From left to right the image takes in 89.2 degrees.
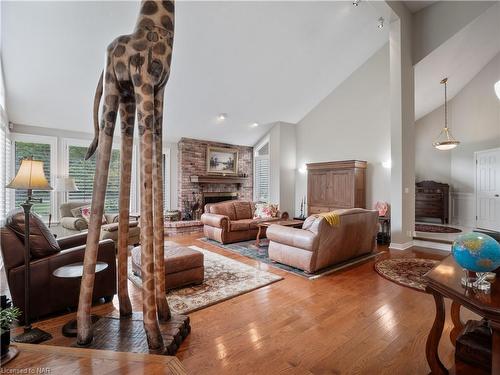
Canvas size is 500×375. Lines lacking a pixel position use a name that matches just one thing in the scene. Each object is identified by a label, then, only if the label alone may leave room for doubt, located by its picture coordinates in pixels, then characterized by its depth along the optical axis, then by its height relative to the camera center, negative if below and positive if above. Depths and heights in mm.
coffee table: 4875 -701
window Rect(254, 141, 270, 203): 8352 +532
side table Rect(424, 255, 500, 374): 1122 -554
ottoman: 2807 -887
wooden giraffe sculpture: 1438 +376
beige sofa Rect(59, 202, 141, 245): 4176 -634
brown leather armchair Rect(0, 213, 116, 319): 2059 -696
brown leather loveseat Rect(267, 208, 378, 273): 3336 -747
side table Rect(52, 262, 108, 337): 1960 -662
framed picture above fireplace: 7703 +878
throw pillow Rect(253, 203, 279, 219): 5898 -554
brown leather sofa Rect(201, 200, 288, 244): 5082 -707
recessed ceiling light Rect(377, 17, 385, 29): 4809 +3140
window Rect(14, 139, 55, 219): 5059 +717
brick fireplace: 7168 +300
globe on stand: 1281 -355
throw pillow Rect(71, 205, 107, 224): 4999 -454
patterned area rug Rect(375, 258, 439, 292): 3092 -1150
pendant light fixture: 6837 +1524
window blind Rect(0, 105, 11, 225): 3797 +454
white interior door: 5988 -43
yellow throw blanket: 3342 -400
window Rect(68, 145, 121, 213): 5676 +335
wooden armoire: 6008 +68
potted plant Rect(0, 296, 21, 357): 1131 -699
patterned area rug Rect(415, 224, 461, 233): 6003 -1030
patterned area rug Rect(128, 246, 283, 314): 2536 -1137
